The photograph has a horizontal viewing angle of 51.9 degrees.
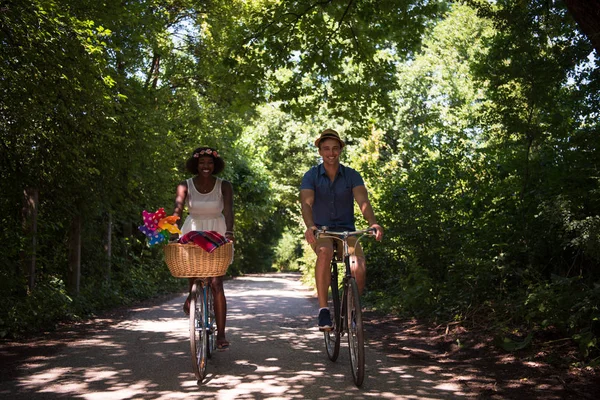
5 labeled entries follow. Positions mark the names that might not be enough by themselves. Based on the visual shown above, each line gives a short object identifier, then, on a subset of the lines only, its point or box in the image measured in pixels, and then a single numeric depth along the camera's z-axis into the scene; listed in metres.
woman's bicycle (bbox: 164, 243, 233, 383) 5.56
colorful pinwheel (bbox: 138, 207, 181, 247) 5.77
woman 6.46
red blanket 5.71
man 6.13
